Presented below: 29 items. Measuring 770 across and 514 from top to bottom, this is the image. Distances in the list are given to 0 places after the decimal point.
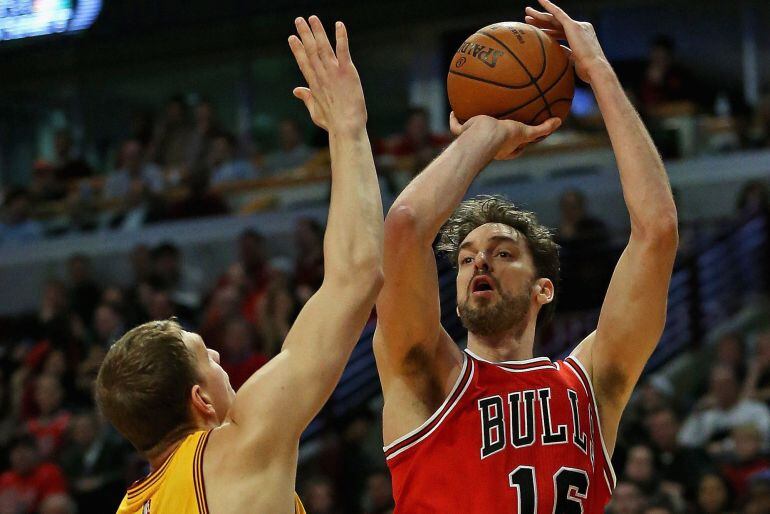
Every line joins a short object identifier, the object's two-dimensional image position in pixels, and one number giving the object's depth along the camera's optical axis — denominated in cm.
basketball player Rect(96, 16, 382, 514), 572
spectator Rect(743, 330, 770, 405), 1633
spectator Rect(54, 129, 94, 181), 2852
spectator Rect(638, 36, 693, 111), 2312
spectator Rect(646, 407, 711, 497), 1496
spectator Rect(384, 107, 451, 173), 2255
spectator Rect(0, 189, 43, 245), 2681
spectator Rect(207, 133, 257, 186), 2630
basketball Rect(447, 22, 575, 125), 746
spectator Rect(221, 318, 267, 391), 1853
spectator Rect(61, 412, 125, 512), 1803
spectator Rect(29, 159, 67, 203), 2781
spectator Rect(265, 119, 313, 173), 2609
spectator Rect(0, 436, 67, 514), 1830
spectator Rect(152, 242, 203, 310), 2269
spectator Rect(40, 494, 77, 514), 1725
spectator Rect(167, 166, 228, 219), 2484
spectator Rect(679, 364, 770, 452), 1599
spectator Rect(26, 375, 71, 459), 1945
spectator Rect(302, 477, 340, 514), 1624
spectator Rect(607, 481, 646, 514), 1435
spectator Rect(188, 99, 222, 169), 2652
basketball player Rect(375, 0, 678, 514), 684
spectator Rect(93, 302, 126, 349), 2145
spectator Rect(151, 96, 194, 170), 2758
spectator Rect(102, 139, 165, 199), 2658
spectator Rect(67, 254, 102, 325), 2334
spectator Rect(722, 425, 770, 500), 1486
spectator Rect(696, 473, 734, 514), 1433
